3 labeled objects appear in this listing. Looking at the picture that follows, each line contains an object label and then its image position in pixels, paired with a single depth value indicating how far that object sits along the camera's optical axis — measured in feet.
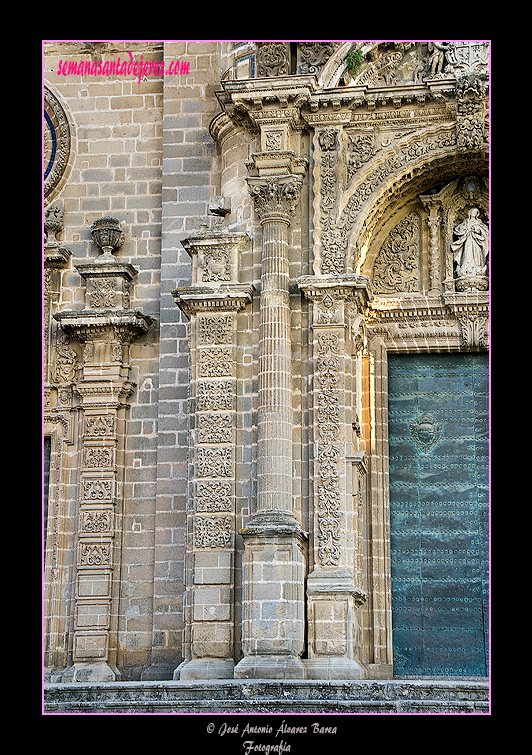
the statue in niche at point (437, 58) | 50.34
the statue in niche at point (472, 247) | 51.96
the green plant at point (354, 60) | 50.44
